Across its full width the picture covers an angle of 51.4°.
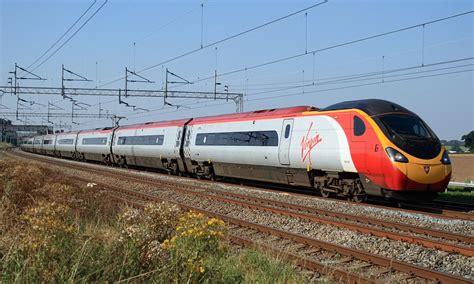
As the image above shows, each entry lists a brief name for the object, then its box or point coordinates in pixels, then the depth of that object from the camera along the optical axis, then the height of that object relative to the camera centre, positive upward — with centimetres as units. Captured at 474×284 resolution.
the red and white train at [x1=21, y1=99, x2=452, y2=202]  1292 -21
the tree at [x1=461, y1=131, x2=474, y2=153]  8119 +119
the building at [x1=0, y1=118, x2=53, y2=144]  10253 +129
